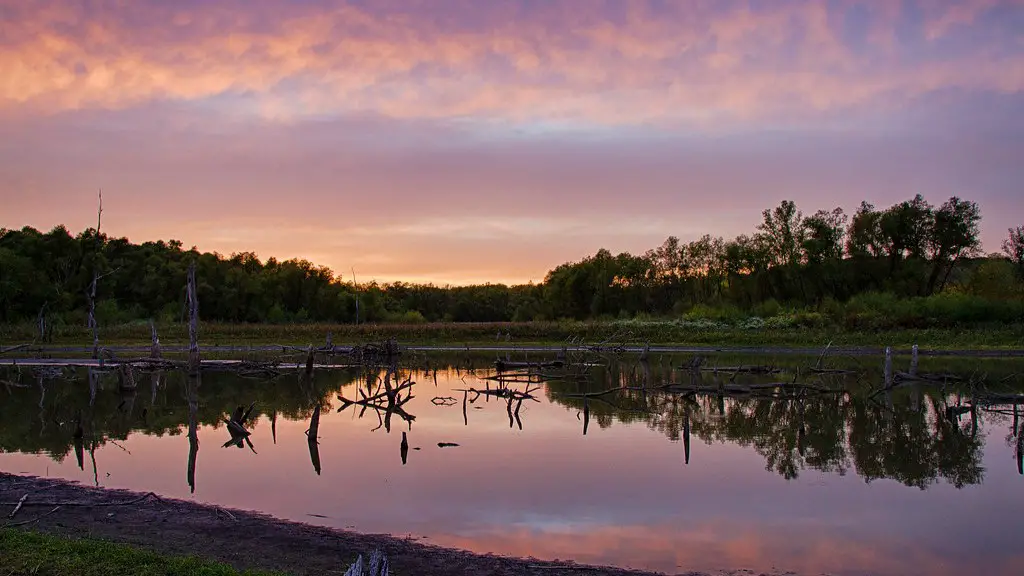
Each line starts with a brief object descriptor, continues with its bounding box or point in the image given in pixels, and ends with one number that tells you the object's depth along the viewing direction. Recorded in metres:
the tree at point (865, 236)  80.88
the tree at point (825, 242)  82.31
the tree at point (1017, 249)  76.38
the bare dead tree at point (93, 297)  38.41
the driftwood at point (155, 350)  35.75
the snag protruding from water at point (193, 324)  36.09
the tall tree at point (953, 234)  77.31
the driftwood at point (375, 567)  5.89
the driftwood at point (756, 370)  36.86
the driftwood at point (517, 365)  36.29
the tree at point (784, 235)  84.19
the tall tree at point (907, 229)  79.06
